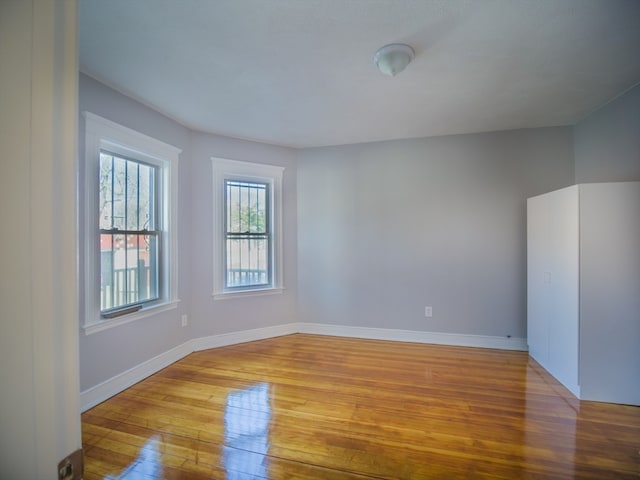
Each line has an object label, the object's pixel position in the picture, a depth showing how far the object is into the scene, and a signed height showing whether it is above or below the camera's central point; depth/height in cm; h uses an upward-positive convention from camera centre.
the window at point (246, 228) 372 +15
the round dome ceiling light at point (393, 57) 201 +124
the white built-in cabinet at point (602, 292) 237 -44
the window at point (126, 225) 242 +15
